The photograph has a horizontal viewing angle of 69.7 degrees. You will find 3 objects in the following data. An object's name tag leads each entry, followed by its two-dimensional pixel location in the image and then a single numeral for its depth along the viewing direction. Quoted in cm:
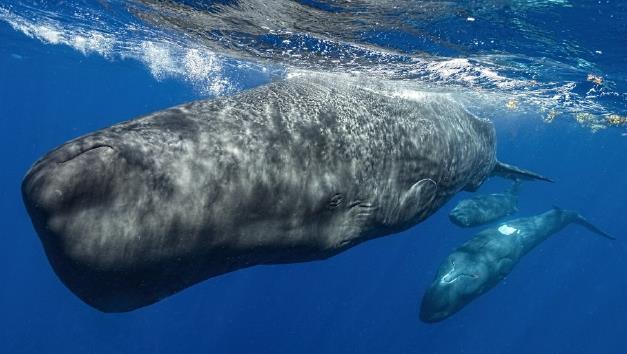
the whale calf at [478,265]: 1318
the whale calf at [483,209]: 1405
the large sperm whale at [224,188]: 273
